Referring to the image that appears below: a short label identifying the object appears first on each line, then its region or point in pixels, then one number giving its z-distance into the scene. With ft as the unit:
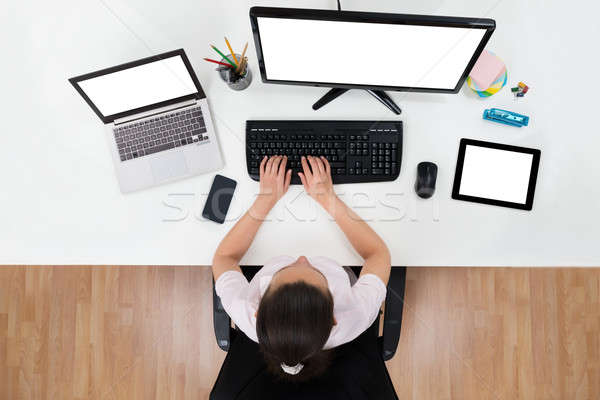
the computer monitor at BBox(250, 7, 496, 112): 2.50
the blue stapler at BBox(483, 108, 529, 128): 3.53
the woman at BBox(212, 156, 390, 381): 2.82
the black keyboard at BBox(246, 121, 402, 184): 3.59
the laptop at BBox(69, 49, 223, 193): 3.60
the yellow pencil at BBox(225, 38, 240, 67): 3.44
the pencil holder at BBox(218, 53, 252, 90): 3.53
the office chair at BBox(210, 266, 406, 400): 3.24
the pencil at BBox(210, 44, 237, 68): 3.43
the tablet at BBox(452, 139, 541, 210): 3.55
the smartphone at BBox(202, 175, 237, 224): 3.64
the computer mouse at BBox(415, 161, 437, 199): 3.48
